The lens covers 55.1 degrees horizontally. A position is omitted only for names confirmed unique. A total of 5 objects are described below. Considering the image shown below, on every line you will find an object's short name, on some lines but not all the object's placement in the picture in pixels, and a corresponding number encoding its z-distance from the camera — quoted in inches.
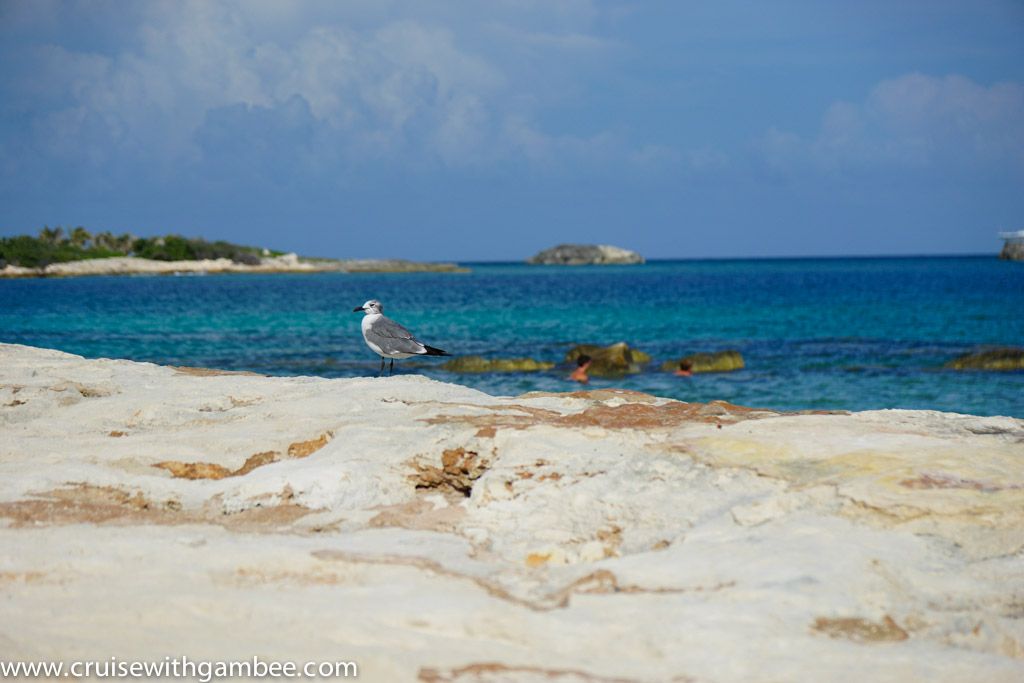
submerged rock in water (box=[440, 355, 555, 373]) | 1090.7
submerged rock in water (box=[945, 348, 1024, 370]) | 1059.9
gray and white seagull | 574.2
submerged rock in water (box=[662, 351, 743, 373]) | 1089.4
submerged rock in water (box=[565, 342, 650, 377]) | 1082.7
